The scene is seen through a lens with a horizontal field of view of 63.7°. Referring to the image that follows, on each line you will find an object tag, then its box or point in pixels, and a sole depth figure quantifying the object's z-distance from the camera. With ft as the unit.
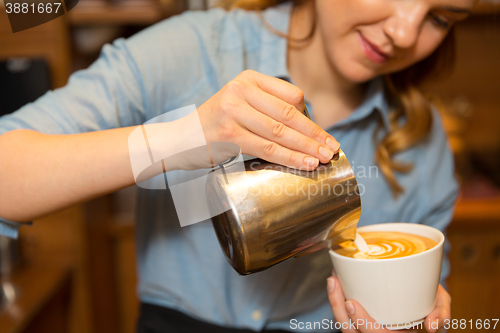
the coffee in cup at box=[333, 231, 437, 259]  1.55
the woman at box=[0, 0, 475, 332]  1.42
